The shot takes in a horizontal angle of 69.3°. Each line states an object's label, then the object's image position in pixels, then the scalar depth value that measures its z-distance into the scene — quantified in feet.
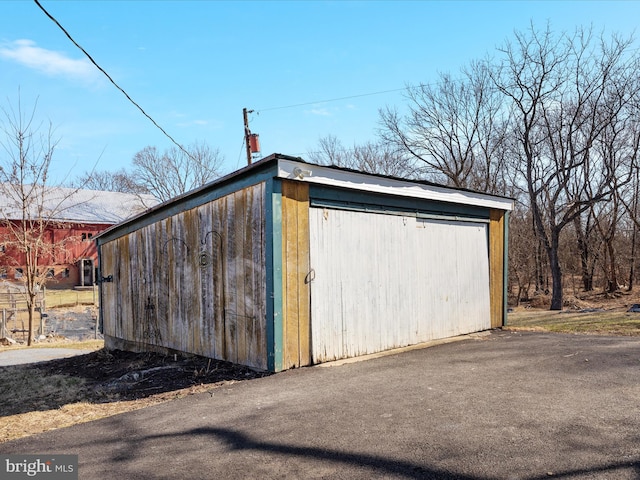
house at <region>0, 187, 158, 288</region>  84.50
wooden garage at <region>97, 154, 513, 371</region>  17.98
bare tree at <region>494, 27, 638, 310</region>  58.39
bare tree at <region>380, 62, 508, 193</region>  75.61
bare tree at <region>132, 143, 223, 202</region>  112.68
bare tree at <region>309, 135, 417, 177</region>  80.18
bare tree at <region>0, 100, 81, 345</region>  46.65
